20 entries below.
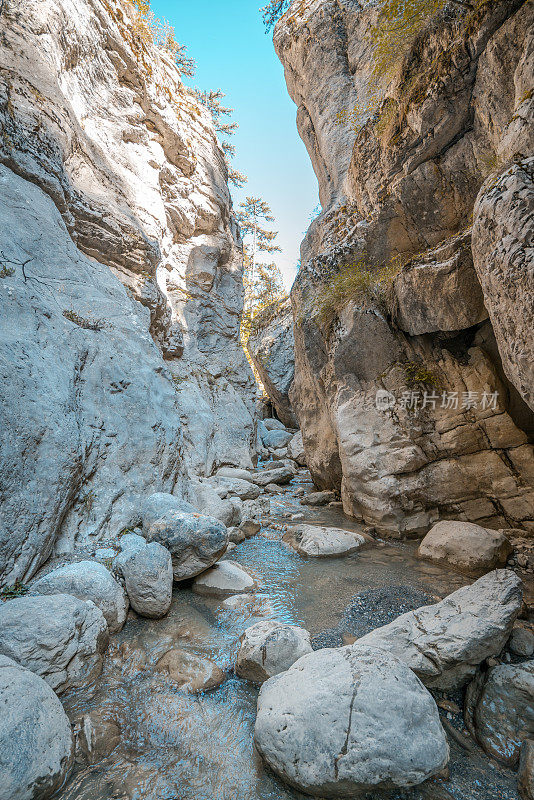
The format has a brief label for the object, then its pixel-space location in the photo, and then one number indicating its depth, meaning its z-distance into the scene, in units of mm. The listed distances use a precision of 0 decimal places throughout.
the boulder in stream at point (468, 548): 5262
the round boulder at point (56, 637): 2852
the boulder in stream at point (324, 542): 6223
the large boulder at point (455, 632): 3053
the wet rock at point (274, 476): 11922
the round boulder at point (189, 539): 4902
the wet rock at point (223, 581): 4898
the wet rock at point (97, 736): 2541
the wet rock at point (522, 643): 3330
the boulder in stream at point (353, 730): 2203
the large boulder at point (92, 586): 3643
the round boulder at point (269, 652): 3291
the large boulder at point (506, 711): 2611
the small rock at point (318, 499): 9609
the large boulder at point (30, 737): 2045
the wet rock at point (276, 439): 19641
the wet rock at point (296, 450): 16177
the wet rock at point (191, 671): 3256
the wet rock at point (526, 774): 2268
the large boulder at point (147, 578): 4121
